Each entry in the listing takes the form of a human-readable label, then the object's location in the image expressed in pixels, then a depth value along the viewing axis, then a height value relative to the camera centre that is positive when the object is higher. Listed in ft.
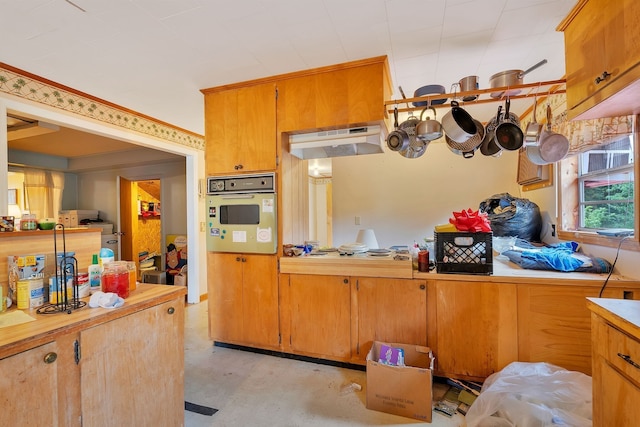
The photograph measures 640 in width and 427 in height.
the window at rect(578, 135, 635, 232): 6.17 +0.45
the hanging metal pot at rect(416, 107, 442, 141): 6.96 +2.01
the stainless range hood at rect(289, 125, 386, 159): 7.47 +1.91
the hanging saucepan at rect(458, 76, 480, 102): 6.74 +3.05
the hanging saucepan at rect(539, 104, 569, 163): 6.31 +1.39
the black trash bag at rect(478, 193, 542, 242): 9.09 -0.46
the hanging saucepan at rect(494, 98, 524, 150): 6.57 +1.76
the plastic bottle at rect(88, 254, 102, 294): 4.55 -1.06
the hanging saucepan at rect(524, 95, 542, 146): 6.41 +1.71
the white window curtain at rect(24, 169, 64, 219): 15.80 +1.44
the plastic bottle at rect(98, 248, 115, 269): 4.81 -0.77
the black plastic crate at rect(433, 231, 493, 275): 6.27 -1.07
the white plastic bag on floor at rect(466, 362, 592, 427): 4.58 -3.50
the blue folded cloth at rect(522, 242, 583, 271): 6.20 -1.24
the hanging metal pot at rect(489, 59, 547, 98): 6.40 +3.01
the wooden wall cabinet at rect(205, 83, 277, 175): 8.04 +2.49
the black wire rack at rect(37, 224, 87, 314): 3.86 -1.12
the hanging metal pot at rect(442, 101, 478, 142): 6.56 +2.02
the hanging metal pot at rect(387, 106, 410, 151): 7.38 +1.87
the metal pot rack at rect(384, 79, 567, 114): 6.14 +2.69
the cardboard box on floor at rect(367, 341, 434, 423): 5.44 -3.72
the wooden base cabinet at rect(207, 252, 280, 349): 7.95 -2.64
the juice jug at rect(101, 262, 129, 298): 4.36 -1.07
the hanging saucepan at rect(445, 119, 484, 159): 7.01 +1.67
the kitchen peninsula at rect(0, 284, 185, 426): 2.99 -1.97
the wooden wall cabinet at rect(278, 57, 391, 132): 7.08 +3.08
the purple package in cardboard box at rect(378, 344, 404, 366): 6.21 -3.42
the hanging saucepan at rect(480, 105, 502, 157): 6.94 +1.74
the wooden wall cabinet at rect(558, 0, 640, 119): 3.85 +2.34
